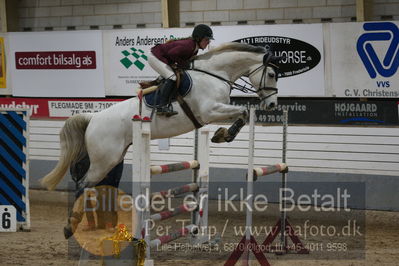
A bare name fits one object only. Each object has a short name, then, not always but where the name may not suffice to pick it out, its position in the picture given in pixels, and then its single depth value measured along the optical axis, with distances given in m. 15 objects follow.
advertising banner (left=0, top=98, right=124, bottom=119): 14.69
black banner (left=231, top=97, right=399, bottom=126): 12.49
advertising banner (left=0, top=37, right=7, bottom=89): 15.48
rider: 9.32
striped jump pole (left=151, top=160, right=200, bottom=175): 8.85
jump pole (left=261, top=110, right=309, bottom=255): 9.75
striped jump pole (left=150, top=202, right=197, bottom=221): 8.75
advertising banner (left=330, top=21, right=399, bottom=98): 12.26
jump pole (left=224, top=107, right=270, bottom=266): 8.32
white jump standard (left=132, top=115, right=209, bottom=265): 7.96
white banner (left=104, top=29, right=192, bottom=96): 14.03
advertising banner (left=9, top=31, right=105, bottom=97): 14.68
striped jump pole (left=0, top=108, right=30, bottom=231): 11.68
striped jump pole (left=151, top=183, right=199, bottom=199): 8.87
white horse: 9.40
